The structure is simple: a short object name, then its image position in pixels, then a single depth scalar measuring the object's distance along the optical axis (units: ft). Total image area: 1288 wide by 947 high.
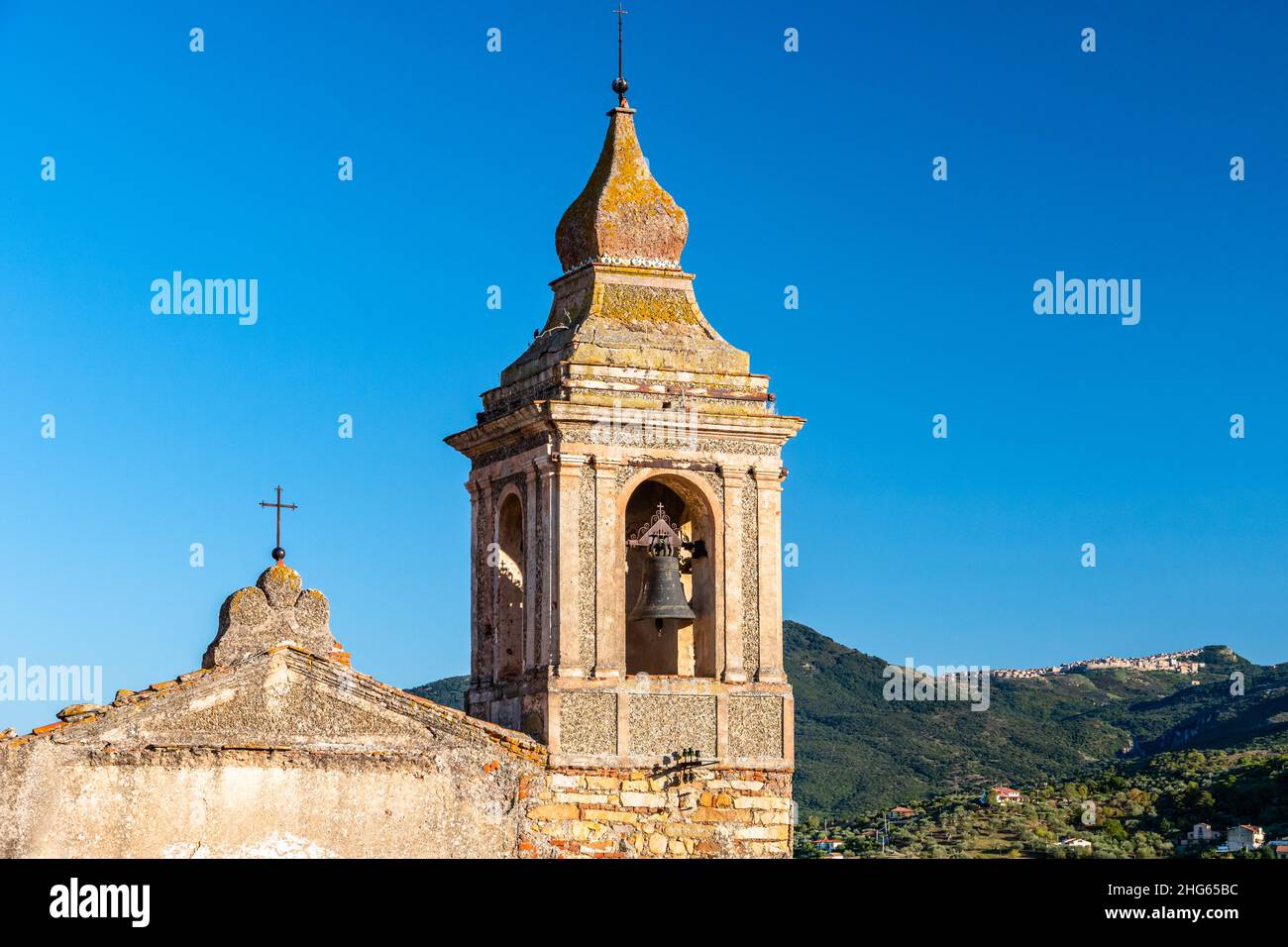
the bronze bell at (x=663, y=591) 82.58
